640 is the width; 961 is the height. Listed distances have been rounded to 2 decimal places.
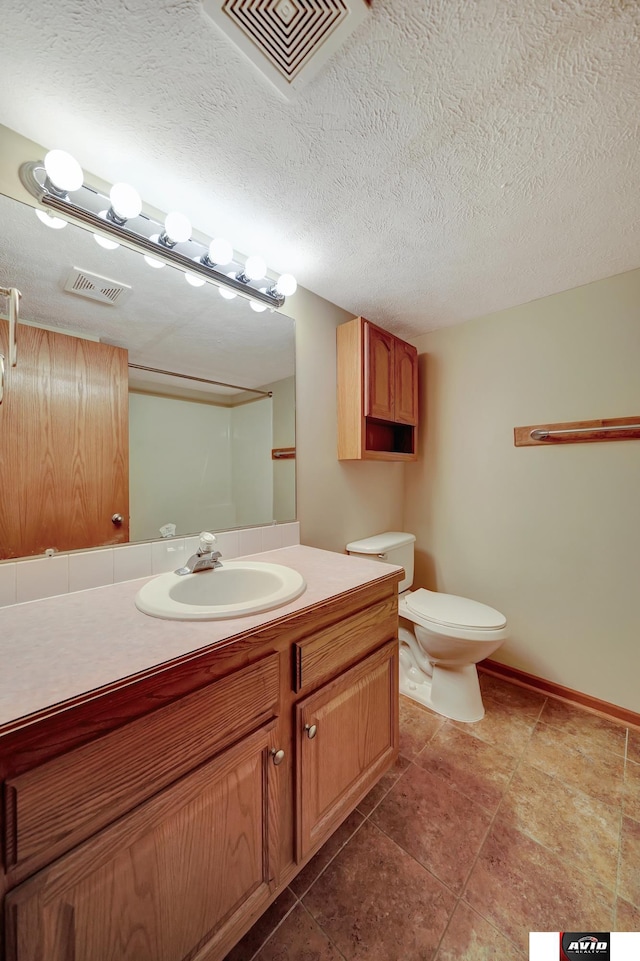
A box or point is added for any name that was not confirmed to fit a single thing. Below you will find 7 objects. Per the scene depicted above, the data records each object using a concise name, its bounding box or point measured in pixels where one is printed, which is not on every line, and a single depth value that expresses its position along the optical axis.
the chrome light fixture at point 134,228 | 0.91
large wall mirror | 0.92
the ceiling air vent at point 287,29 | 0.65
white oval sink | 0.80
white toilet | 1.49
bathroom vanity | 0.50
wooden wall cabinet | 1.72
